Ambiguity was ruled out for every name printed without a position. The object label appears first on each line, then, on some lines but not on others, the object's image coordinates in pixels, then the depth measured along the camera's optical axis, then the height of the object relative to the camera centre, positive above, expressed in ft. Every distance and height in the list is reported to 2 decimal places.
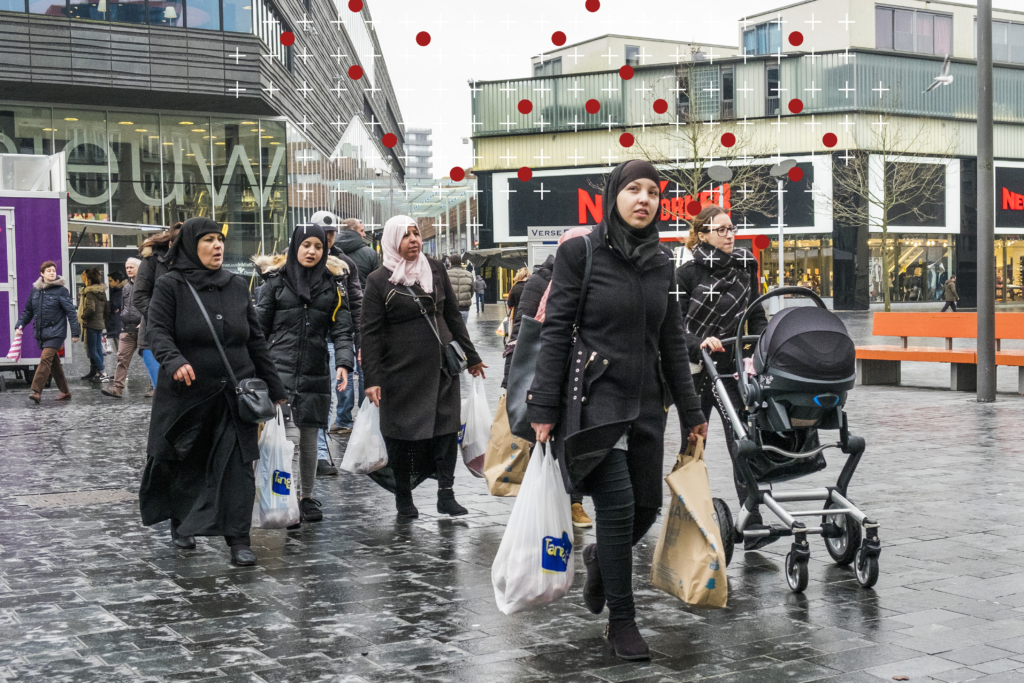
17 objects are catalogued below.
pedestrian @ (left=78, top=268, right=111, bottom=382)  60.44 -1.22
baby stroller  16.81 -2.22
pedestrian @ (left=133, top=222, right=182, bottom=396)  28.93 +0.41
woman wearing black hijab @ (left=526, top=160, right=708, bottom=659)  14.11 -1.13
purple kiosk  59.26 +2.83
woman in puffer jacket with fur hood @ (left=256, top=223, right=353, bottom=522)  23.61 -0.85
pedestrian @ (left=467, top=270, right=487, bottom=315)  143.91 -0.24
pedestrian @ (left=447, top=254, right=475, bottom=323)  64.69 +0.19
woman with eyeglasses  21.25 -0.05
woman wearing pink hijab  22.93 -1.65
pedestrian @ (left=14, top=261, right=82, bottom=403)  51.83 -1.03
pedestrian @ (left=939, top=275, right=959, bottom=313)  134.72 -1.59
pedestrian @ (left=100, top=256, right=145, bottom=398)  53.06 -2.17
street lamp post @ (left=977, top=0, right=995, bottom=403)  42.75 +2.26
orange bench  47.42 -3.00
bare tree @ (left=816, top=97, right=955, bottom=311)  137.90 +13.11
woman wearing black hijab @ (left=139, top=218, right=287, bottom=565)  19.89 -2.10
